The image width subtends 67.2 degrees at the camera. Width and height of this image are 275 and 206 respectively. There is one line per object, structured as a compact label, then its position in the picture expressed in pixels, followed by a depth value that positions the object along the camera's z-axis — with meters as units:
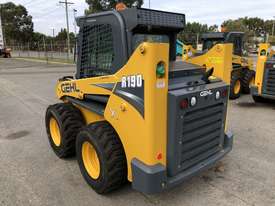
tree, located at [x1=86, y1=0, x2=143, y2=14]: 22.10
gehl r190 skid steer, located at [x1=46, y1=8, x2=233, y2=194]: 1.96
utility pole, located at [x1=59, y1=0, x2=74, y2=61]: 22.09
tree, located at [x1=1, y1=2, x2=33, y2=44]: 54.06
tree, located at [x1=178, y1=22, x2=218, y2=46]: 46.83
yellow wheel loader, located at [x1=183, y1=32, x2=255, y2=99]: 6.88
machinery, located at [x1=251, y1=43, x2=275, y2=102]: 5.59
